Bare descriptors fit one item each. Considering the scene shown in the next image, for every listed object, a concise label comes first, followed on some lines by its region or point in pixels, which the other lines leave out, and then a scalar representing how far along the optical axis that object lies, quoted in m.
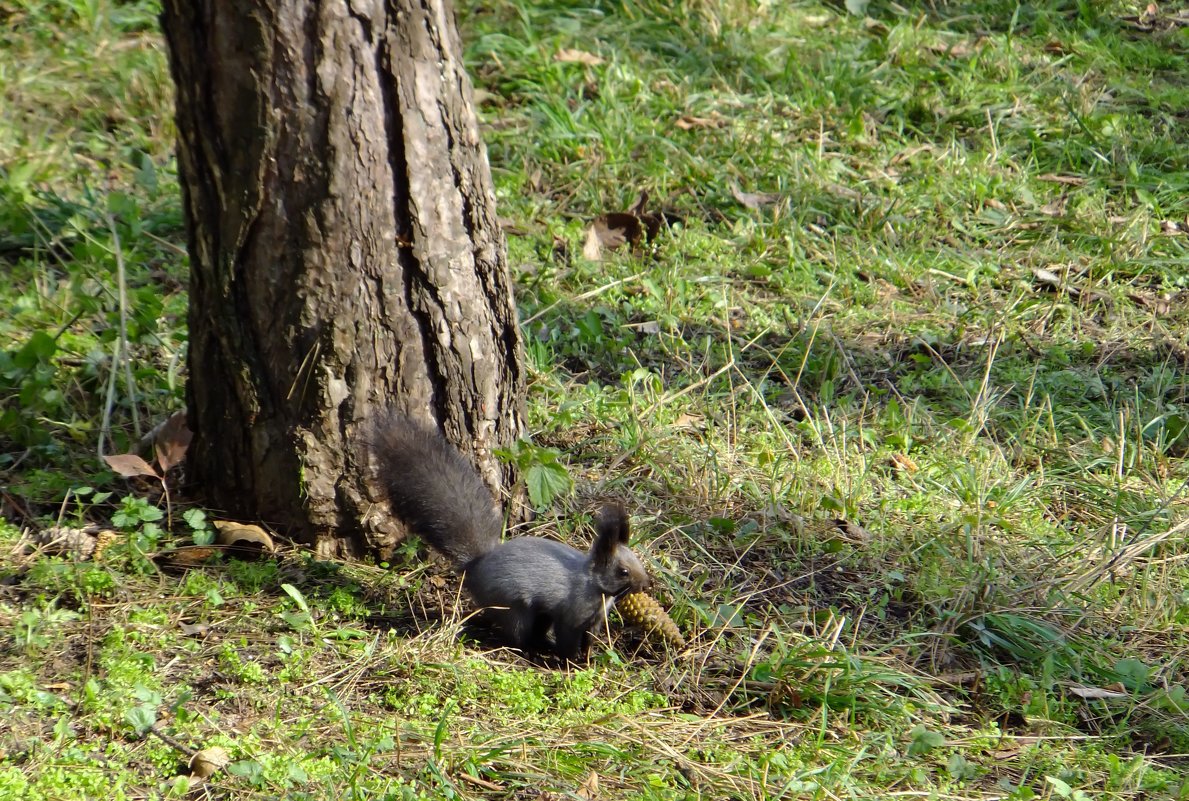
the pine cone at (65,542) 6.39
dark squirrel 6.16
